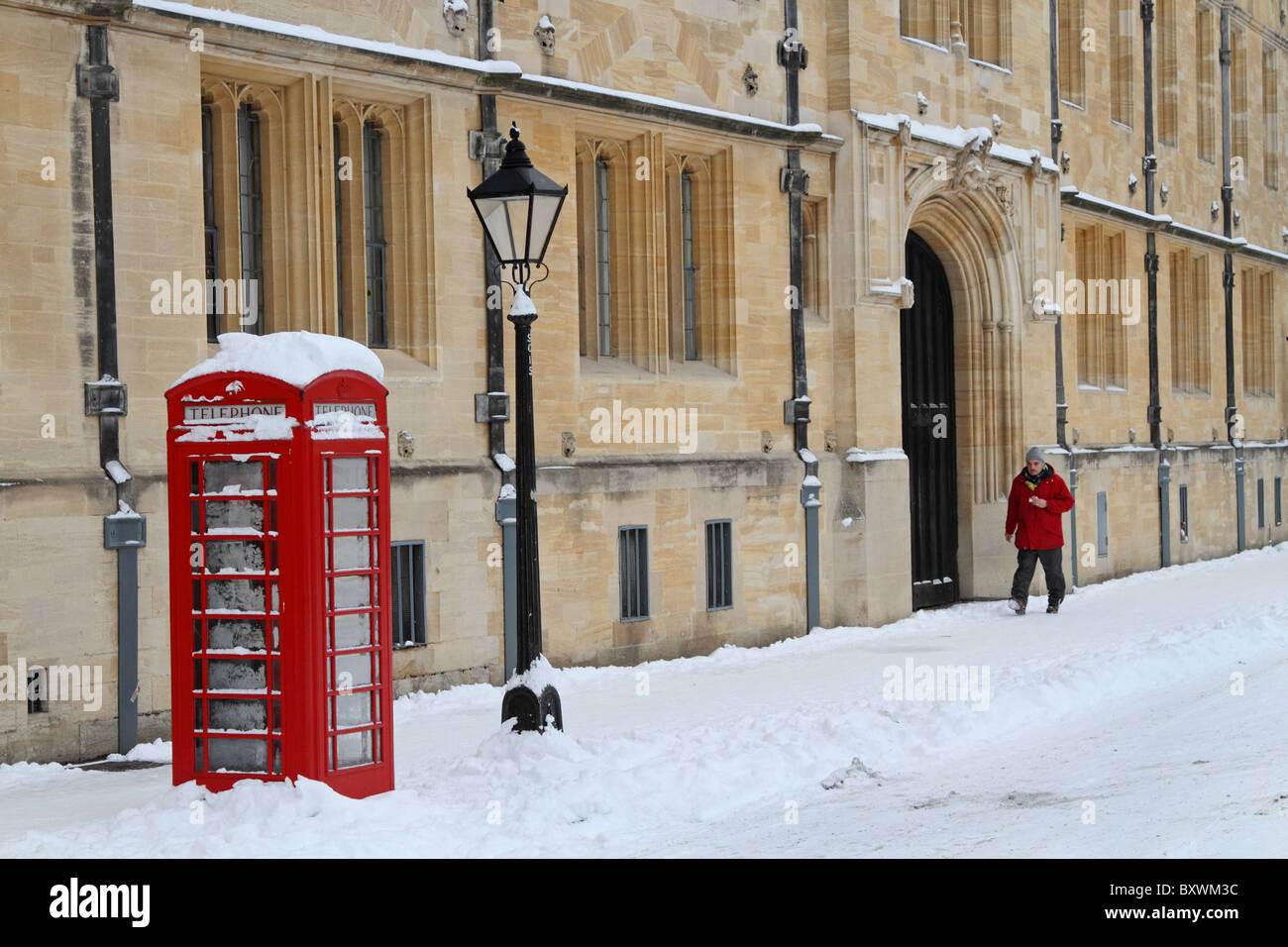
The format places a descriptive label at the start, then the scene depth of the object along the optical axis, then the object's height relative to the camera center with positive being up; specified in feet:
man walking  61.31 -2.61
